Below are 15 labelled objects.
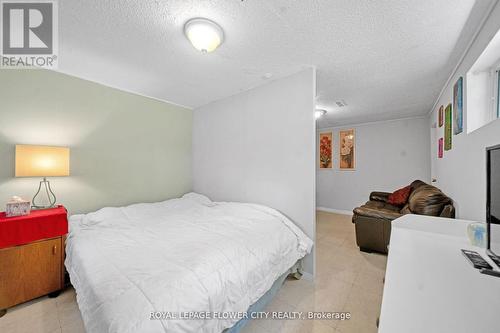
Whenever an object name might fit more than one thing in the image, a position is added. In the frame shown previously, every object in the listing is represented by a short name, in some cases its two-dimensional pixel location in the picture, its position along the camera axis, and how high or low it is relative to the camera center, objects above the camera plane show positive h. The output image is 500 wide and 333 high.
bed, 0.99 -0.66
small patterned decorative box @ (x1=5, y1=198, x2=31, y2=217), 1.84 -0.40
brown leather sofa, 2.33 -0.70
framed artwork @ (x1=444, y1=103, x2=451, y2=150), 2.59 +0.53
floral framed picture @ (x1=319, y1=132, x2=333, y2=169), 5.72 +0.48
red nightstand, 1.73 -0.85
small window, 1.65 +0.69
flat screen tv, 1.04 -0.18
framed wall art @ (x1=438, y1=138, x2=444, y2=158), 3.17 +0.32
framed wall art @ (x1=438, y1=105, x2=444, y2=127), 3.04 +0.81
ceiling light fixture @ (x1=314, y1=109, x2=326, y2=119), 3.98 +1.10
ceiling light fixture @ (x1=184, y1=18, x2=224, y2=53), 1.57 +1.09
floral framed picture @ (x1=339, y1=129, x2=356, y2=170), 5.34 +0.46
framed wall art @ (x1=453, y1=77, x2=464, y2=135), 2.07 +0.65
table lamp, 1.89 +0.04
